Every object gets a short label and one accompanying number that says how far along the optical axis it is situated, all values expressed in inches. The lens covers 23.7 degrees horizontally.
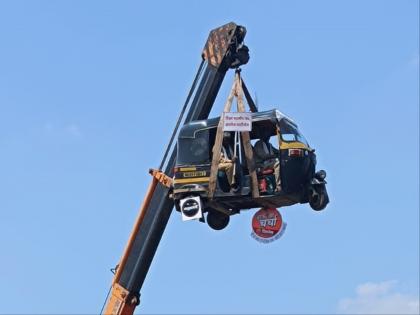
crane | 726.5
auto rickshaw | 687.7
